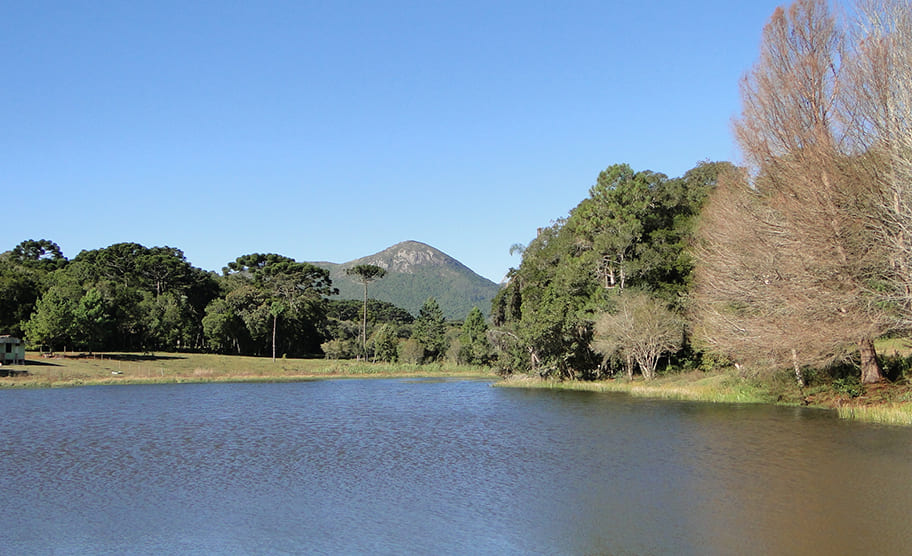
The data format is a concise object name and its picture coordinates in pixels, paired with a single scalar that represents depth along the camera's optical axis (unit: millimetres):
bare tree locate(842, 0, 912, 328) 25812
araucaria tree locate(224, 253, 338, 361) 99062
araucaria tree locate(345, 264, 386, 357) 112875
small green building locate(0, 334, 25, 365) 64188
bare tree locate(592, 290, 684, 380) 45531
